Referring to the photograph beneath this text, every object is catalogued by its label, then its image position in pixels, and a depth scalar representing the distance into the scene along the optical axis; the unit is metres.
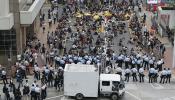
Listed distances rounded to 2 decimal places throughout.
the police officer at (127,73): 44.28
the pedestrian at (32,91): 39.19
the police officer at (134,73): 44.25
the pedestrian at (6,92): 39.31
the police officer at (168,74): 44.25
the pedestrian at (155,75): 44.36
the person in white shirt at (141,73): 44.18
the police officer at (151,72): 44.38
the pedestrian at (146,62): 47.91
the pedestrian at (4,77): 42.97
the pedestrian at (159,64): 47.33
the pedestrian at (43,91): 39.47
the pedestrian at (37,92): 39.15
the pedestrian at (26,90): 39.59
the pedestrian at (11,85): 39.74
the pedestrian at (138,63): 46.81
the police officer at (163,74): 44.28
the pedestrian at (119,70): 44.46
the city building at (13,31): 47.16
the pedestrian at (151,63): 47.34
